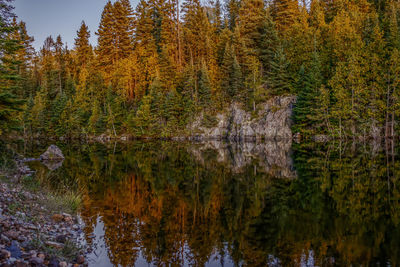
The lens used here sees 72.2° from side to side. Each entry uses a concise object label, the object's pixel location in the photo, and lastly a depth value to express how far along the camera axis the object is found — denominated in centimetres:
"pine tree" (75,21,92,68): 7044
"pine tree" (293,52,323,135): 4153
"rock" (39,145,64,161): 2459
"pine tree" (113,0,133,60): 6044
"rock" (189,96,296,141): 4491
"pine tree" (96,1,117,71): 6041
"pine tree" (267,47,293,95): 4550
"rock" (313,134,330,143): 4083
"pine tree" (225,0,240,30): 6504
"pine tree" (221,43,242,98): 4916
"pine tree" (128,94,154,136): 5316
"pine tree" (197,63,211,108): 5125
